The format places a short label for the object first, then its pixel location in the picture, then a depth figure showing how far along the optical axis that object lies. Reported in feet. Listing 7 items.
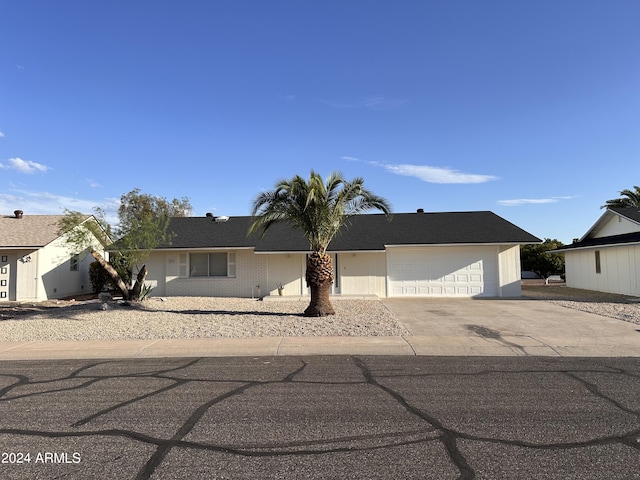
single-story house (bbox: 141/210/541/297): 69.10
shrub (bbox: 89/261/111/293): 79.87
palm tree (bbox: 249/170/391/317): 44.80
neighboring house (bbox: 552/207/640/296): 68.69
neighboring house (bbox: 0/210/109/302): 71.31
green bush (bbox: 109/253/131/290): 70.50
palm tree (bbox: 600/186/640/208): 120.47
